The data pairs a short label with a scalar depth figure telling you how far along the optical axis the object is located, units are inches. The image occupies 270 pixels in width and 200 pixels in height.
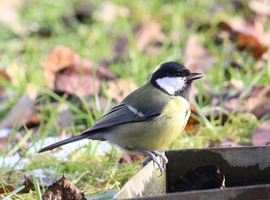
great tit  232.4
